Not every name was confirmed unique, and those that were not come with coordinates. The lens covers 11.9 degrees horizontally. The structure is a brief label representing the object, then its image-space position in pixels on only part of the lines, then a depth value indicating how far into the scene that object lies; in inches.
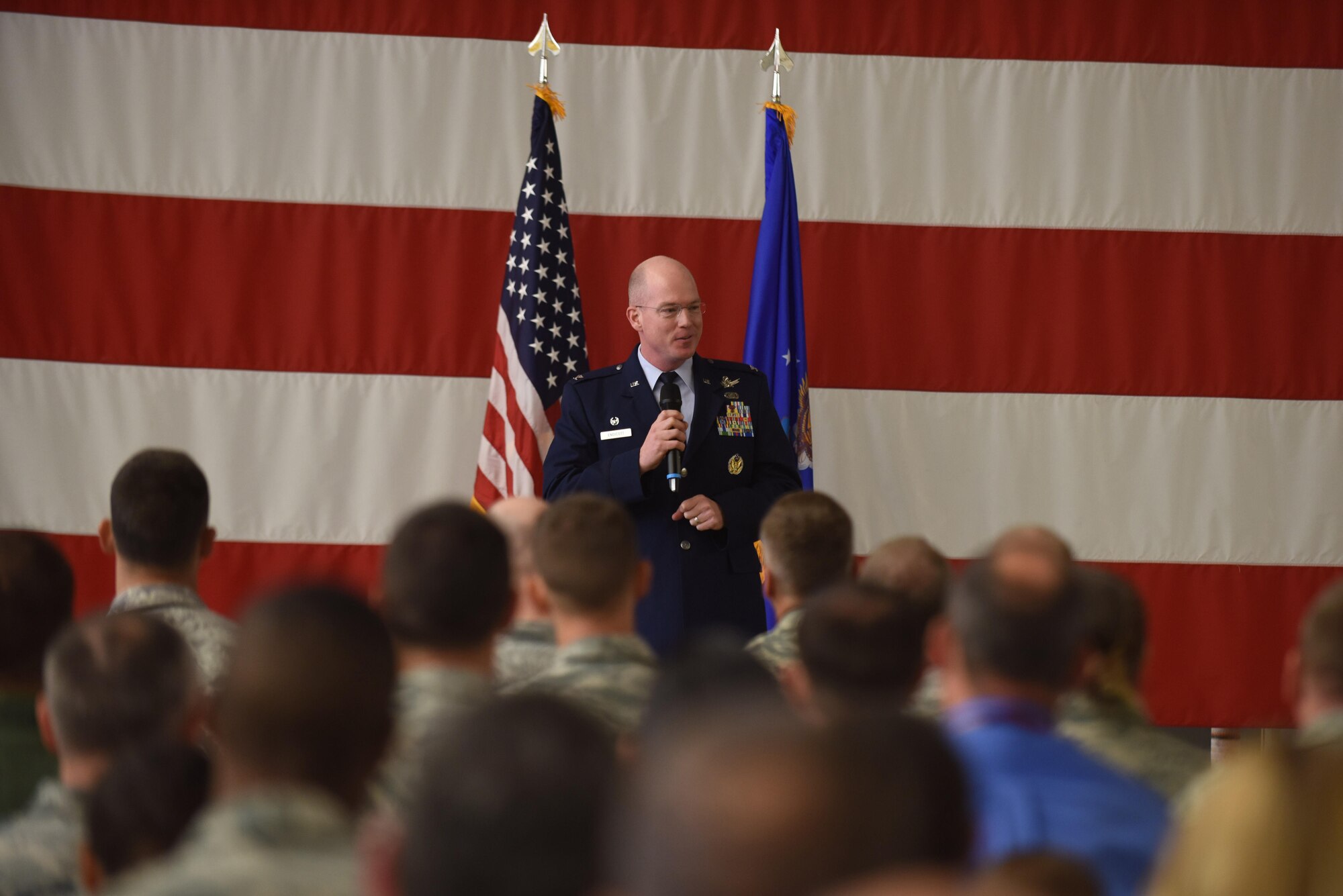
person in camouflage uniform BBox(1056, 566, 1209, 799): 553.0
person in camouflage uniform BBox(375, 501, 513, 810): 540.4
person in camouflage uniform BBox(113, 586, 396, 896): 313.0
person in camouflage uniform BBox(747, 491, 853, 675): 581.9
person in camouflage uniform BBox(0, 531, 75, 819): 556.7
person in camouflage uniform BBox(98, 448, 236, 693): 577.0
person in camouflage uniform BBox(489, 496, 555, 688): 574.2
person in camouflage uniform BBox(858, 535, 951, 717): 576.4
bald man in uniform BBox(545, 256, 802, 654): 621.3
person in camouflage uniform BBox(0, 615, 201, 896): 468.2
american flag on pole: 639.4
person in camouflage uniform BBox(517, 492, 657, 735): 557.8
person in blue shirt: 418.4
